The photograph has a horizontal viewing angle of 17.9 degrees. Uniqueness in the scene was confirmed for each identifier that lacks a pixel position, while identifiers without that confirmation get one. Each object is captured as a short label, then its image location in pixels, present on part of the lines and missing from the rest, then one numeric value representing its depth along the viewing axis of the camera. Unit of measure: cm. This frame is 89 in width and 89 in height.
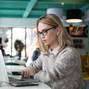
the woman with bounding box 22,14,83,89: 200
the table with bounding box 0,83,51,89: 192
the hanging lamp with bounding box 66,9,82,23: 885
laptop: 201
